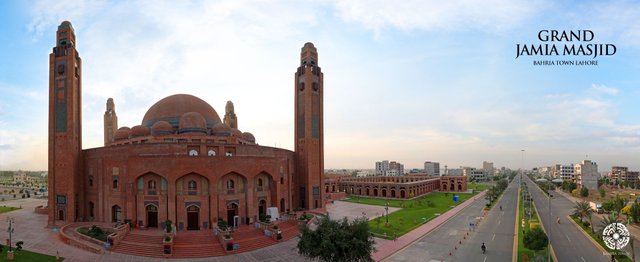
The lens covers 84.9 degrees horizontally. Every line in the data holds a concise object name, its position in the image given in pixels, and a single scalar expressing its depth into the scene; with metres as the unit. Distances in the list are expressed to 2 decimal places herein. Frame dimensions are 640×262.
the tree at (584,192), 81.06
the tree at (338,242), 22.08
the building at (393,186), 78.44
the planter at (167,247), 28.49
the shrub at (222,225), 32.31
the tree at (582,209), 43.09
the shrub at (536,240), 26.02
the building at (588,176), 107.94
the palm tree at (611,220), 32.34
